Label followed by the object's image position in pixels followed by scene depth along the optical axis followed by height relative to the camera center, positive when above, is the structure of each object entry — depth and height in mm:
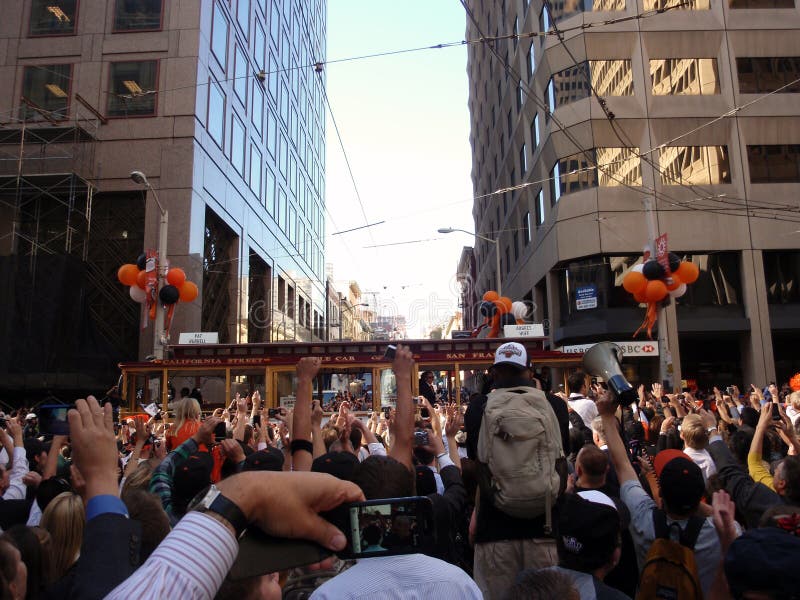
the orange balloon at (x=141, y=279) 19656 +3548
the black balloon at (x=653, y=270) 17562 +3221
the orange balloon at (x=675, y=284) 17750 +2860
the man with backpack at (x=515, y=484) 3189 -513
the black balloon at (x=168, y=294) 19195 +2989
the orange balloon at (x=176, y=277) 19875 +3638
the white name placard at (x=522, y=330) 17594 +1583
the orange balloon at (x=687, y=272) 18062 +3235
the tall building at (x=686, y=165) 27328 +9847
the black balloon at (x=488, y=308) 23781 +2992
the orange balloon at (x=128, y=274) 19922 +3784
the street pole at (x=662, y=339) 17516 +1317
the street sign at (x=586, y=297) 28016 +3990
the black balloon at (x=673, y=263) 17969 +3493
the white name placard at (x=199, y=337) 18469 +1575
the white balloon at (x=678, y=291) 18078 +2689
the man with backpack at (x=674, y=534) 2758 -751
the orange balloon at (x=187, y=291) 19969 +3202
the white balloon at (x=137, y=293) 19856 +3140
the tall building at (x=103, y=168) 23422 +9653
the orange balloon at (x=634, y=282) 17797 +2934
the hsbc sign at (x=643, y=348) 21097 +1207
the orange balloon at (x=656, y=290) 17344 +2614
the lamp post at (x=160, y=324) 19656 +2123
